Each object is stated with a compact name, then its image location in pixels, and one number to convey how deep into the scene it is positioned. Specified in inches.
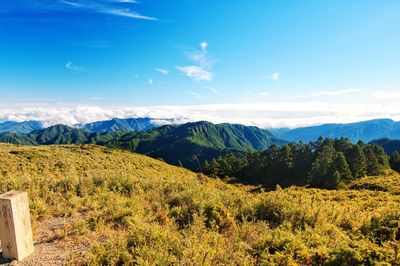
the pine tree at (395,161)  2778.1
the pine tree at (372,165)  2354.8
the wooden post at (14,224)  225.0
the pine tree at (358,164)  2309.3
